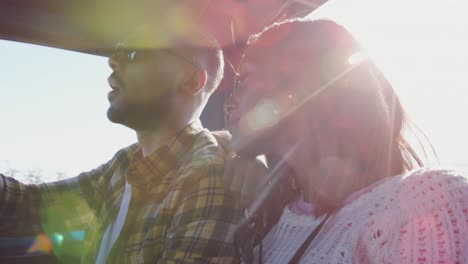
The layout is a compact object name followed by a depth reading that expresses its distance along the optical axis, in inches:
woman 36.7
